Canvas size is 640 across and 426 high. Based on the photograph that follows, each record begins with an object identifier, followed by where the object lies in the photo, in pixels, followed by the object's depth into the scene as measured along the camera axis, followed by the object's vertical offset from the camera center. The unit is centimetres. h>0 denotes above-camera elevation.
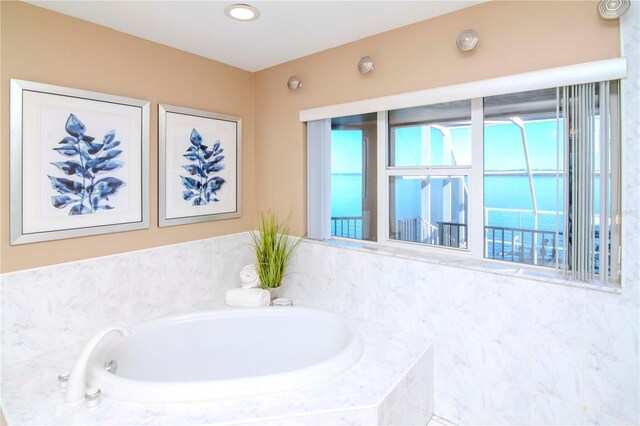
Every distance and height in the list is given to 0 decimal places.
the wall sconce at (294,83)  292 +103
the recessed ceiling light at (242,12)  210 +118
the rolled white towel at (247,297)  281 -67
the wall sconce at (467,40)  206 +98
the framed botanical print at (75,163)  202 +30
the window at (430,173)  235 +26
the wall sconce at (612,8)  162 +92
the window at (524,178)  199 +19
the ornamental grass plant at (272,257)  299 -38
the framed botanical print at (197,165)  268 +37
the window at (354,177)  278 +27
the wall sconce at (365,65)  249 +101
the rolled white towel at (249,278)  293 -54
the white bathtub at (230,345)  226 -90
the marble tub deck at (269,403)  158 -89
